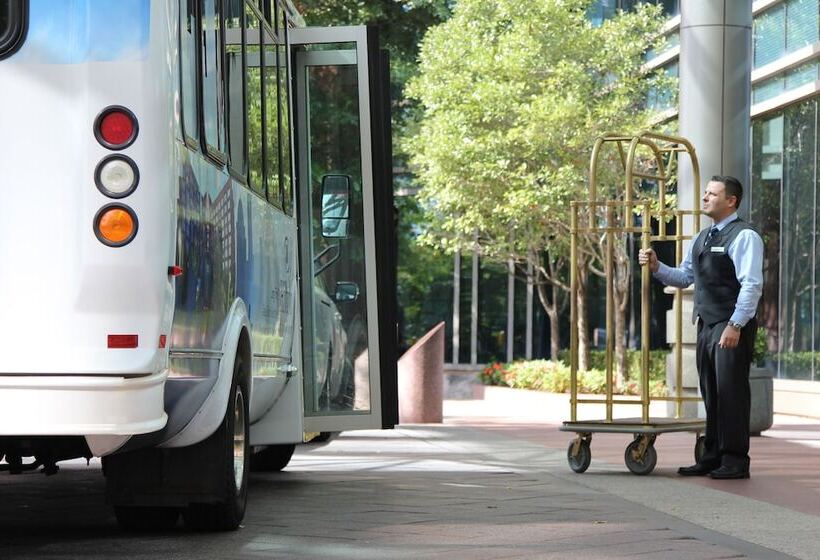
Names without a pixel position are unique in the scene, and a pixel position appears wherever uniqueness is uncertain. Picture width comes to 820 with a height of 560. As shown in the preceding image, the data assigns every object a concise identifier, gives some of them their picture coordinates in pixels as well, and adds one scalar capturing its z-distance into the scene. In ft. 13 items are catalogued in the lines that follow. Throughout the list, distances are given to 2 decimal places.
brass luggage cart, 35.37
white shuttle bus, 17.79
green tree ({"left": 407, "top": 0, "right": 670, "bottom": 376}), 94.02
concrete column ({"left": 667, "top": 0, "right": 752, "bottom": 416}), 49.88
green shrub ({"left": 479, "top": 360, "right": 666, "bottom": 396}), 90.43
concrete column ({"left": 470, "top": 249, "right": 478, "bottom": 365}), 128.77
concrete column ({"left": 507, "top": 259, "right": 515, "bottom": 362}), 129.29
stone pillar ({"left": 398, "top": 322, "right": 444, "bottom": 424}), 62.03
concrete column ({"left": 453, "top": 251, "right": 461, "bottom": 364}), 129.39
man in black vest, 33.73
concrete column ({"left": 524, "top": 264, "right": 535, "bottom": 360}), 129.08
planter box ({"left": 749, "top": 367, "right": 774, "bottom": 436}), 52.13
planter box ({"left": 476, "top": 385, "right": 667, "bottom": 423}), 75.10
